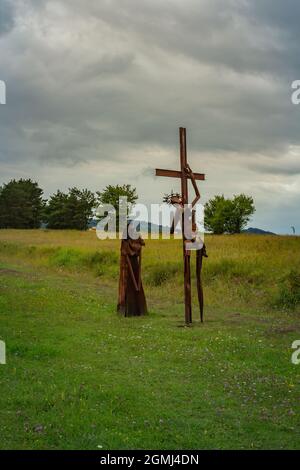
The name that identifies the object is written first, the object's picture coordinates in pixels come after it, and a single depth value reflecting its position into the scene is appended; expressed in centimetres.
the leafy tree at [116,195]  8881
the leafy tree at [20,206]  9881
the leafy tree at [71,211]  9806
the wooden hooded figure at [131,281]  1759
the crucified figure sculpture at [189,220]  1540
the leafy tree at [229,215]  9331
